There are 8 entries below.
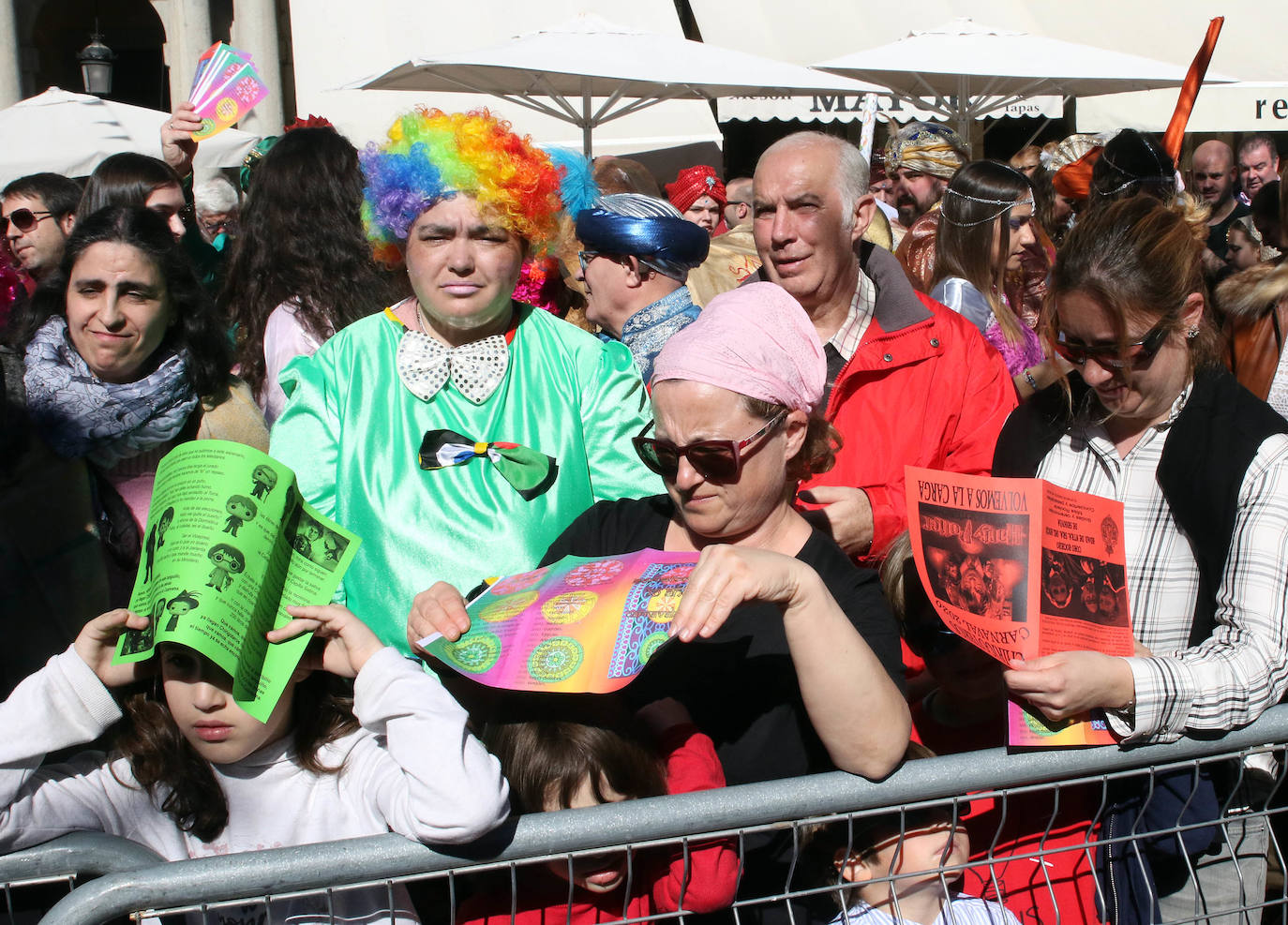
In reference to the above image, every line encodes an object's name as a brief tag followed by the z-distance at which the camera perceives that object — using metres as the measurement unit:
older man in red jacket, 2.90
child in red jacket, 1.84
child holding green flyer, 1.75
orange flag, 4.76
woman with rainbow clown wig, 2.47
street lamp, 10.81
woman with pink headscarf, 1.98
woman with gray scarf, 2.73
